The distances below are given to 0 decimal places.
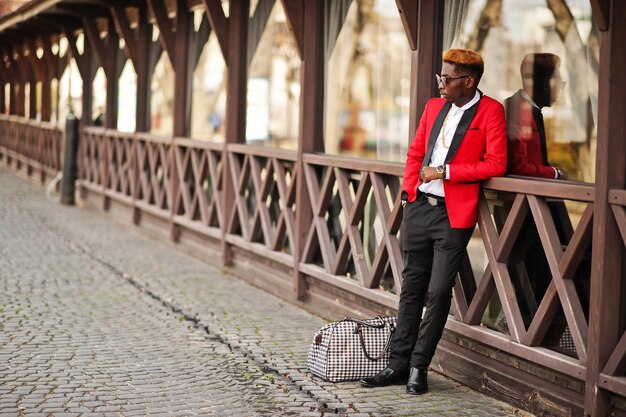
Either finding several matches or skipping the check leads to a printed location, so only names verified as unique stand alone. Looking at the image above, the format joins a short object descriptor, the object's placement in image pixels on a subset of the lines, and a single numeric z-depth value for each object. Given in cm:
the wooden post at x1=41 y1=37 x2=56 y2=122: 2145
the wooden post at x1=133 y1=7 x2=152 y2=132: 1438
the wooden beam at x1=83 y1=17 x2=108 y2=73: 1614
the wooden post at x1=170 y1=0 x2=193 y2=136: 1260
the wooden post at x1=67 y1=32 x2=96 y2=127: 1800
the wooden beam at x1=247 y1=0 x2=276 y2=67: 1040
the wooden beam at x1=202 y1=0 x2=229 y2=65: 1063
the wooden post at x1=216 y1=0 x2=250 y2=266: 1072
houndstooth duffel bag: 637
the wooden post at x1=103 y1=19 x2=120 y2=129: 1619
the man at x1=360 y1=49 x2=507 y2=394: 592
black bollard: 1764
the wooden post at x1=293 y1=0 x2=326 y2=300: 892
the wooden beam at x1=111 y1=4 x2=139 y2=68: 1425
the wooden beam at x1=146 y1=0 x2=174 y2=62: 1266
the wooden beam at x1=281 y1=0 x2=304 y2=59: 898
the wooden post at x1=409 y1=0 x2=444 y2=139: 710
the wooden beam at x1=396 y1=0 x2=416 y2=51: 708
